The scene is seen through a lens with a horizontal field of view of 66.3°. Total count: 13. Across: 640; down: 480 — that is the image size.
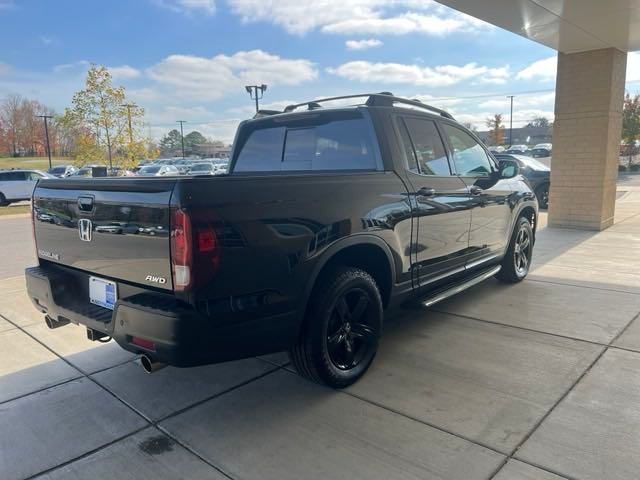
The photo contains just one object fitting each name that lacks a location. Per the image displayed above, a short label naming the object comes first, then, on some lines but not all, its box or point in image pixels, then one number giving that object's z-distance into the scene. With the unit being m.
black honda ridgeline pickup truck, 2.48
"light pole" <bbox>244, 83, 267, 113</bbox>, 26.48
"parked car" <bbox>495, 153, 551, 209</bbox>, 13.93
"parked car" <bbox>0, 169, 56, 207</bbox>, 21.62
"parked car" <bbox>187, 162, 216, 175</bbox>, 31.50
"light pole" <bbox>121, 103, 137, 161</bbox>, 23.66
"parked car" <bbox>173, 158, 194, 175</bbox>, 32.12
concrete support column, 9.59
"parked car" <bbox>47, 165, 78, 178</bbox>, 34.05
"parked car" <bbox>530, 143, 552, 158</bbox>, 47.66
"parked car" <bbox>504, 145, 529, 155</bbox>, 47.62
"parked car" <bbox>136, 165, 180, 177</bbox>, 28.16
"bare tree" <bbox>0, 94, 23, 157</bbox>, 74.25
